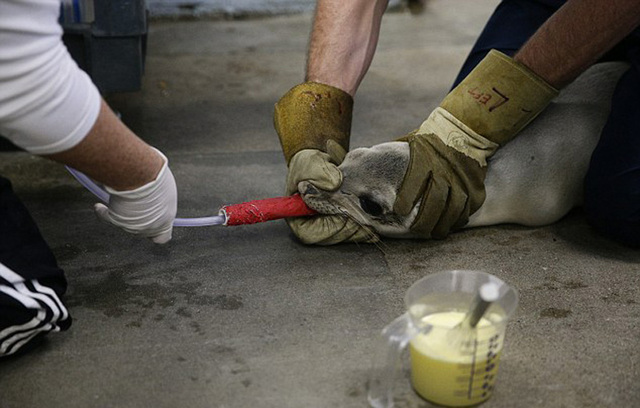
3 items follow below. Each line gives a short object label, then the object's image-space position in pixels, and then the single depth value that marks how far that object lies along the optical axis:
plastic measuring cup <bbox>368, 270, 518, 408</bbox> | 2.14
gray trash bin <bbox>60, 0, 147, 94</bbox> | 2.77
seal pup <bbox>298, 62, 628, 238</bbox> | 2.52
